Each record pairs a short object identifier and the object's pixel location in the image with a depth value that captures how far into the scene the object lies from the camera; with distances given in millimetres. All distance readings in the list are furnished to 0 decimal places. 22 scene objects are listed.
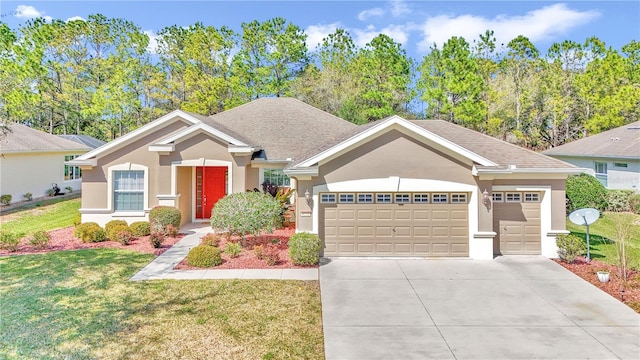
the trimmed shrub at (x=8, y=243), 12648
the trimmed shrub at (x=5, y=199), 21180
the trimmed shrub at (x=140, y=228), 14774
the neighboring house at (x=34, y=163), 21422
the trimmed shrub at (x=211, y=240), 12867
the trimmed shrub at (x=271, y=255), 11102
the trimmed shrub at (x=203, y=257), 10867
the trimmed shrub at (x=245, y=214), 12125
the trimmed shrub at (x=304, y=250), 11008
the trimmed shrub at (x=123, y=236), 13578
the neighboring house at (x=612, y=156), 22219
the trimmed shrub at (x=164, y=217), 14906
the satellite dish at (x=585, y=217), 11352
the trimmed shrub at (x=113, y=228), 14214
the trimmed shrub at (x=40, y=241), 13039
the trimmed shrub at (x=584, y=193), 19281
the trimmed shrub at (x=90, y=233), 13977
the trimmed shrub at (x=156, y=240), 12953
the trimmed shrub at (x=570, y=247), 11523
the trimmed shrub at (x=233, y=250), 11797
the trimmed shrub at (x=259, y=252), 11520
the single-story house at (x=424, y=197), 11922
